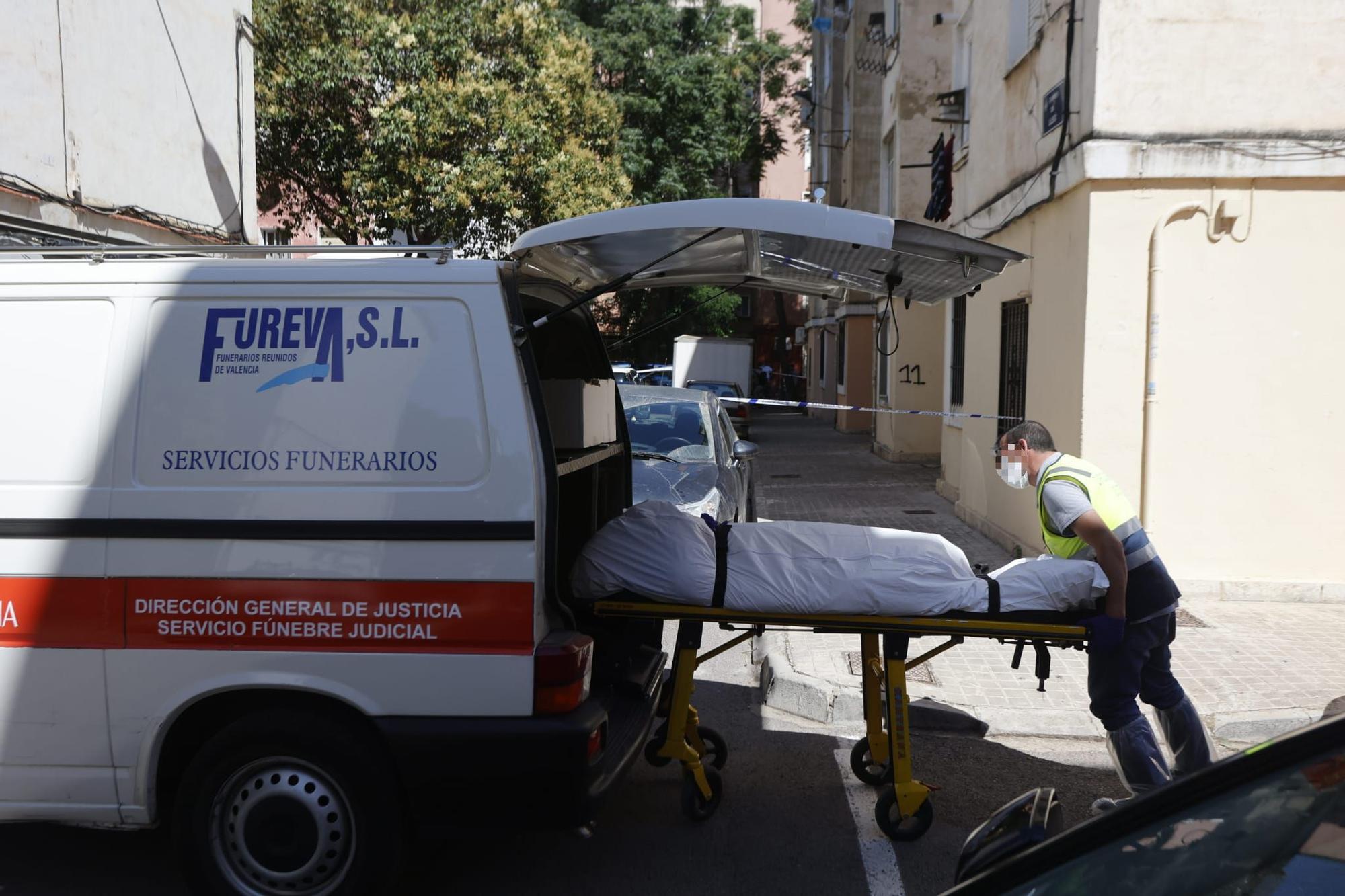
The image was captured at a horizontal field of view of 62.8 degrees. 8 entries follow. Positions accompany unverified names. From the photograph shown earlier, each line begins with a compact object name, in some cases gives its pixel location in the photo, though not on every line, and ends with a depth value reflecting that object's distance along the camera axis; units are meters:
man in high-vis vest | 4.24
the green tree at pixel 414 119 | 17.17
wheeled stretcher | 4.10
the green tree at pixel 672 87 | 30.61
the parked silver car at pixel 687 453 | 8.52
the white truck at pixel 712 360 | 30.20
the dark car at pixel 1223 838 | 1.78
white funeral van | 3.51
